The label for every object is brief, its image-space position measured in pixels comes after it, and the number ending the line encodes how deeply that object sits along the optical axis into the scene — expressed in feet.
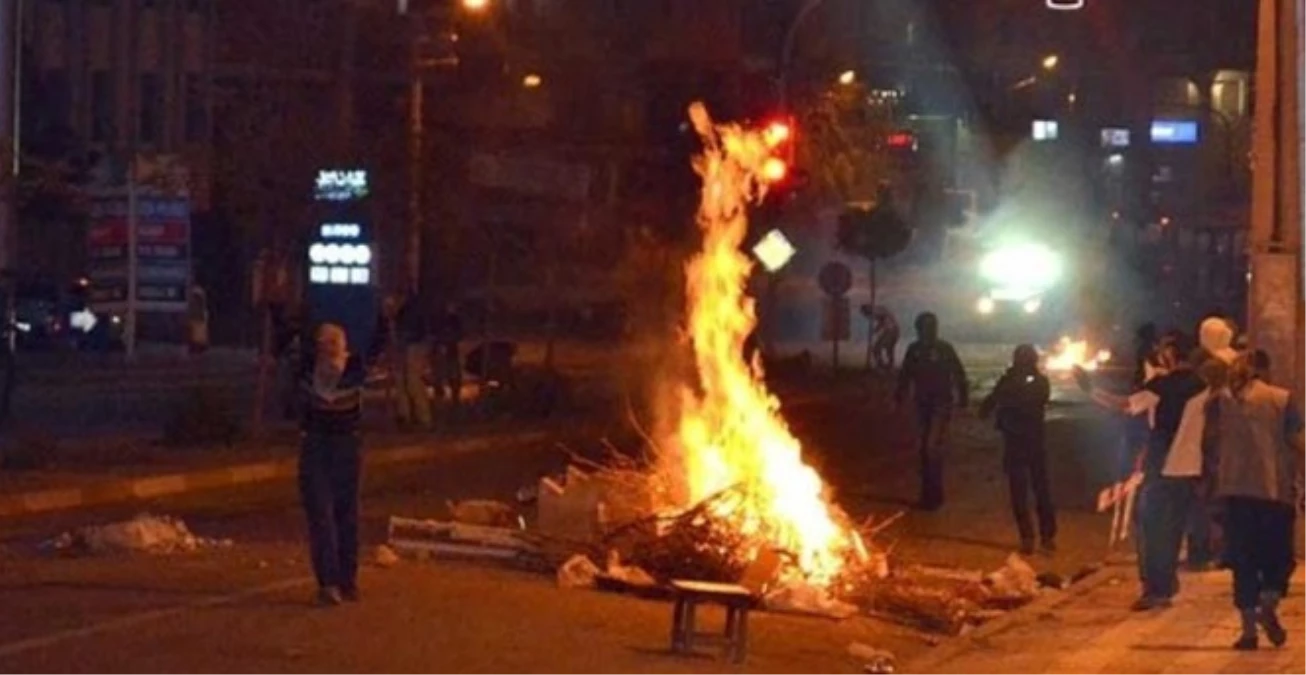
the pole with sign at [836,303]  168.25
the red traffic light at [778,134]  108.68
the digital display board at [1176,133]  370.12
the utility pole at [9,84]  124.57
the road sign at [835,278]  168.14
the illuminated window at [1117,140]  364.99
